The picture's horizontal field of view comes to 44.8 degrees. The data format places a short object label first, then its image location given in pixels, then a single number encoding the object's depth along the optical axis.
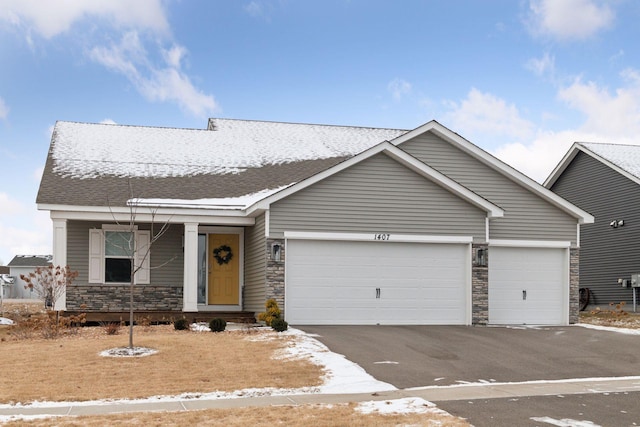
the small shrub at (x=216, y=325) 18.28
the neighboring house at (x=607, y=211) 29.75
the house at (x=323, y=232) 20.30
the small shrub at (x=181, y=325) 18.78
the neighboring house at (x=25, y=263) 74.17
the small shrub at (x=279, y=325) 17.84
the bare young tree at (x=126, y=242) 22.30
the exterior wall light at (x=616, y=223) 30.11
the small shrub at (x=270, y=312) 19.08
